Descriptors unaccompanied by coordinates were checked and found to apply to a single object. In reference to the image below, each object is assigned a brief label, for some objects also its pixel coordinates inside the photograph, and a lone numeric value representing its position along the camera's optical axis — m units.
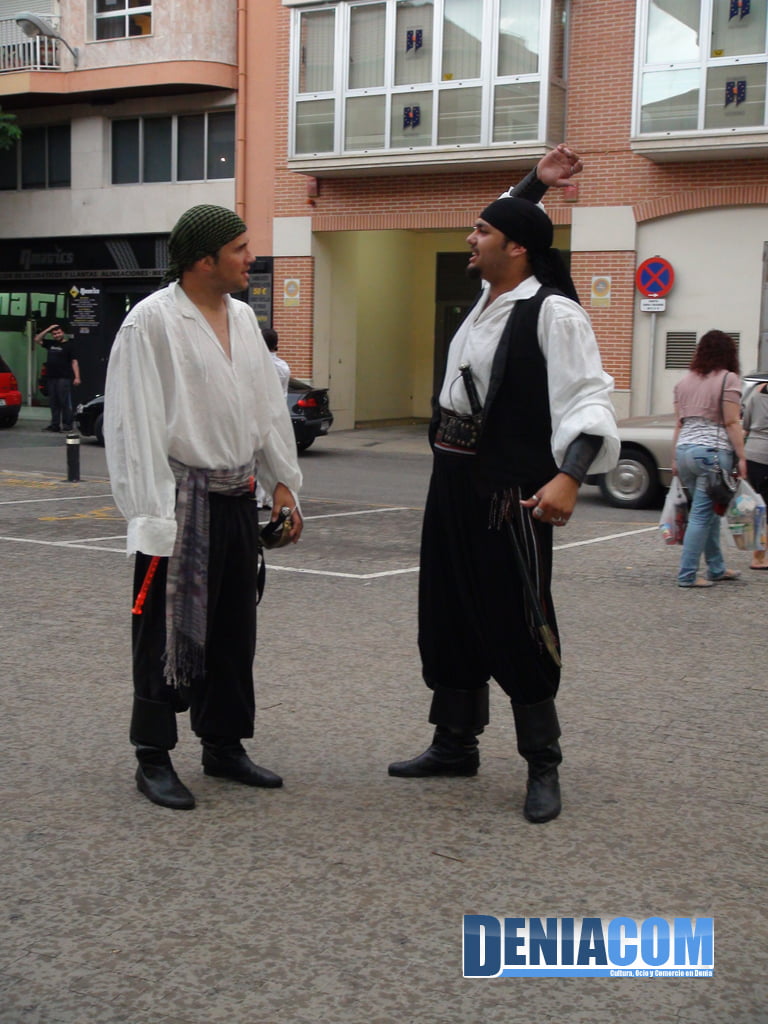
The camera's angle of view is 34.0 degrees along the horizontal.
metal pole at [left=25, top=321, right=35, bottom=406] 28.48
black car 20.16
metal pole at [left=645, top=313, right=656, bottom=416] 21.53
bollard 14.61
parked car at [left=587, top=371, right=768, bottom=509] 13.82
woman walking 8.35
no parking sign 21.22
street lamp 24.61
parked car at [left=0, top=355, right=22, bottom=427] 23.77
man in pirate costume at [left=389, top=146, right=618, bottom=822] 3.84
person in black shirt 24.09
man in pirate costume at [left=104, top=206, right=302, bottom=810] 3.89
